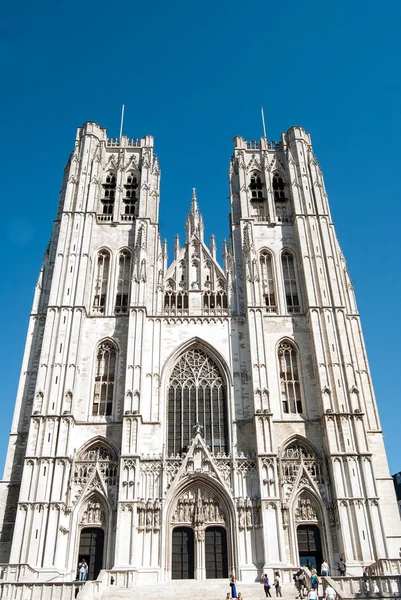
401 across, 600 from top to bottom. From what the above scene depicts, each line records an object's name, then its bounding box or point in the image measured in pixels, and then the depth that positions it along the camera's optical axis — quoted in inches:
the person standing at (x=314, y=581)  759.7
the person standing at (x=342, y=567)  910.2
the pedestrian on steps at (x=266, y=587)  816.3
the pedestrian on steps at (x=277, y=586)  824.2
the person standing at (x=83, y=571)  895.1
